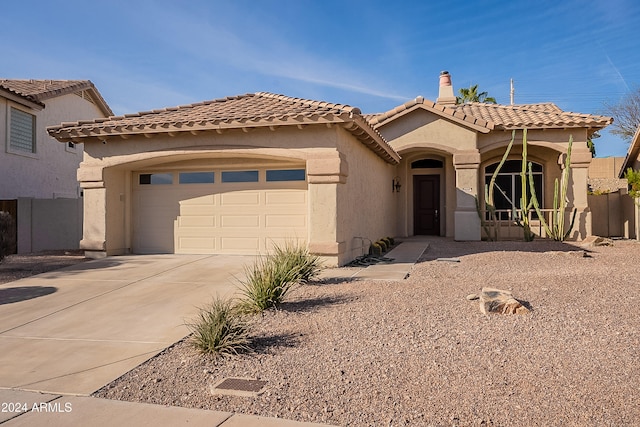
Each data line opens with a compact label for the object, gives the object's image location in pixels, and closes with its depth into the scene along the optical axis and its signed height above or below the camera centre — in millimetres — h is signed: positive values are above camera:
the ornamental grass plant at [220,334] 5266 -1237
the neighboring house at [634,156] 20756 +2865
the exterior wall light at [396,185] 19438 +1384
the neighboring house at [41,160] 16297 +2276
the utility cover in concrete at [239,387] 4344 -1483
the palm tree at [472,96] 37031 +9245
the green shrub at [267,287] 6898 -957
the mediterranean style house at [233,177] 10711 +1046
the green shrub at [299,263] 8062 -721
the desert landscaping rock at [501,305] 6523 -1113
